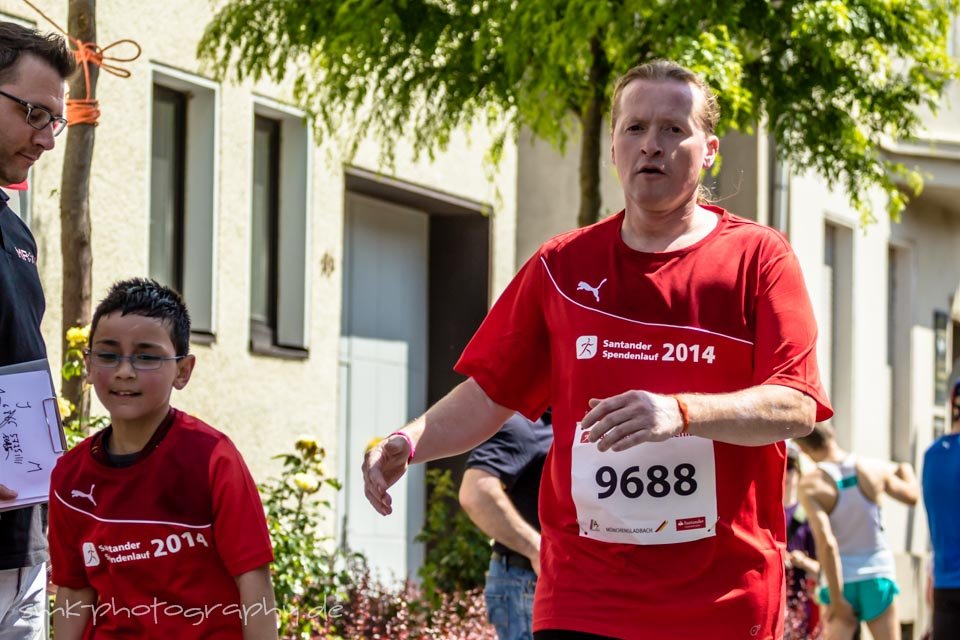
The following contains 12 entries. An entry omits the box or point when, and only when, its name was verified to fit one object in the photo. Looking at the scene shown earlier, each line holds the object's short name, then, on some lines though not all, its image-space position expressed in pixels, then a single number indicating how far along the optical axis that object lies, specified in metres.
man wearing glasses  8.66
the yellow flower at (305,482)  17.33
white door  29.02
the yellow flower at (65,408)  15.19
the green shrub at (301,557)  16.03
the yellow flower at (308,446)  18.27
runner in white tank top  20.53
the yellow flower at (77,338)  15.27
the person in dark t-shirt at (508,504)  12.73
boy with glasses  8.90
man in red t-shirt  7.81
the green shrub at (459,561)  20.98
